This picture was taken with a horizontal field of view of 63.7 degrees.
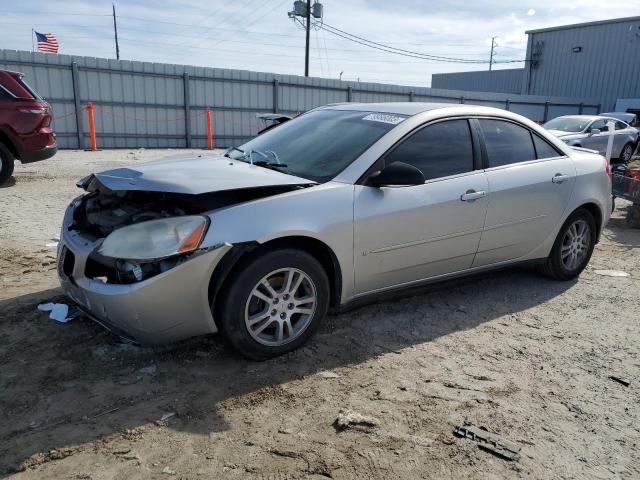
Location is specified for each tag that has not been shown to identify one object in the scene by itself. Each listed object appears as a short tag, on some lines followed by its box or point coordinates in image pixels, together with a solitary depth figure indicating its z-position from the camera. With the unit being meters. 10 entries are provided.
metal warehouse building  30.89
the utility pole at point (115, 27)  54.91
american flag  21.16
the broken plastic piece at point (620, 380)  3.19
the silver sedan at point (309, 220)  2.91
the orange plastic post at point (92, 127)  15.23
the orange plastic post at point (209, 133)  18.14
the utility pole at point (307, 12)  33.94
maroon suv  8.30
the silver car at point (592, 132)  13.32
